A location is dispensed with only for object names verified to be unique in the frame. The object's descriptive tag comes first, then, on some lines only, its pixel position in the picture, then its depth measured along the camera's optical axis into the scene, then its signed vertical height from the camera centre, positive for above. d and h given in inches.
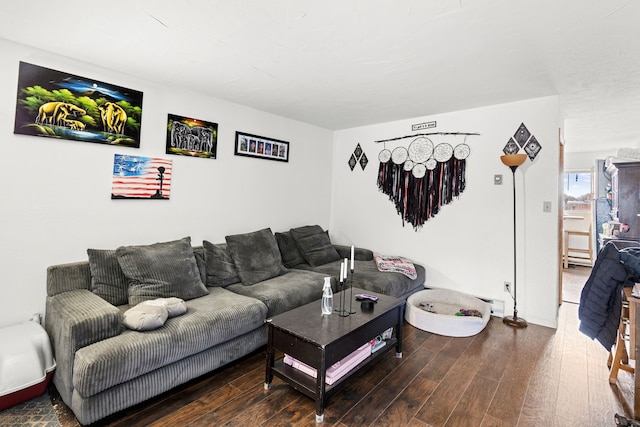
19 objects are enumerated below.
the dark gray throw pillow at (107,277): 91.5 -19.2
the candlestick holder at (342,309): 87.9 -25.5
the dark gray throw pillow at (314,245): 153.9 -12.4
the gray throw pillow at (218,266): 114.9 -18.5
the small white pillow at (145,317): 75.2 -25.3
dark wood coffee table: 71.1 -29.3
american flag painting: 107.0 +13.3
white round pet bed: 116.1 -35.3
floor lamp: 124.0 -11.1
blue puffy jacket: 84.3 -18.6
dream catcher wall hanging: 148.7 +25.1
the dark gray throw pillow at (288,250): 149.3 -14.7
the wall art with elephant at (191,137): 120.2 +32.0
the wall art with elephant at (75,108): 89.0 +32.3
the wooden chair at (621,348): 85.8 -31.7
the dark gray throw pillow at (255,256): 120.3 -15.2
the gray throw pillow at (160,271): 92.3 -17.4
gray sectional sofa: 67.7 -26.1
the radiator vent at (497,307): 136.3 -34.5
